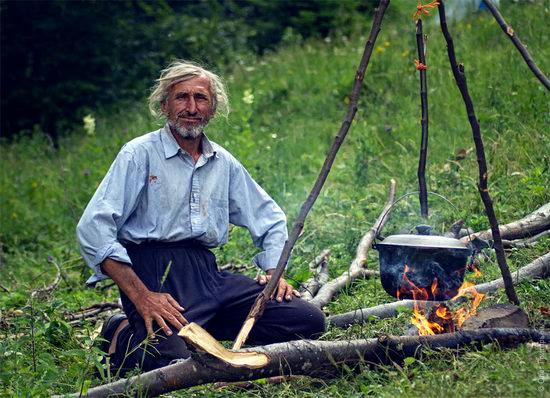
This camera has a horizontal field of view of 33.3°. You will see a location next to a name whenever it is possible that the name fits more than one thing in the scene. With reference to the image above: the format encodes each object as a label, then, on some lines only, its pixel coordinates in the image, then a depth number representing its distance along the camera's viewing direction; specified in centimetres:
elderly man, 498
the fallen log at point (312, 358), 439
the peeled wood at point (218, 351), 432
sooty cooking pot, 498
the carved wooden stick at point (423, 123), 575
